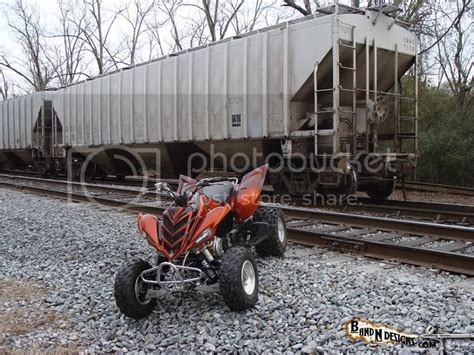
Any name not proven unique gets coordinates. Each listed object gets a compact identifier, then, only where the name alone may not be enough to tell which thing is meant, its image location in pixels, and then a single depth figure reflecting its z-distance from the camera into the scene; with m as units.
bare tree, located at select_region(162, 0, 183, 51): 35.53
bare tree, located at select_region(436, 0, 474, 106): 19.34
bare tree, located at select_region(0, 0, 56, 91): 48.31
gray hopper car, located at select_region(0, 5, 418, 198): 9.56
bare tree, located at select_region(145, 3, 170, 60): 40.14
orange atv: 3.88
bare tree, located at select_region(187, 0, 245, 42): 29.58
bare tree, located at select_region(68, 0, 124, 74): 40.91
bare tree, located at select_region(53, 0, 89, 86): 48.72
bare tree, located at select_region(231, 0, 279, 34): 34.25
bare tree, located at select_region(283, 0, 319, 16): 19.85
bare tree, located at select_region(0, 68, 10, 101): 64.69
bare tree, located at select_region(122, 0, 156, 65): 41.06
